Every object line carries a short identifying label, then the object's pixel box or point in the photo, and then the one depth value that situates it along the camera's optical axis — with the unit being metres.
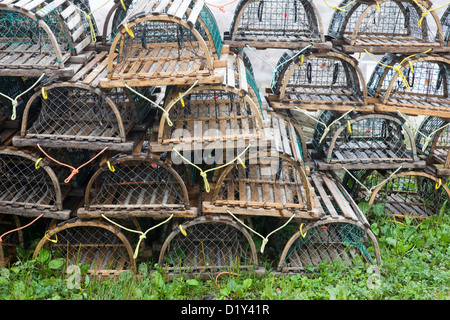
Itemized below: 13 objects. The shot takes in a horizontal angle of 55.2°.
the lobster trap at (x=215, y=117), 4.21
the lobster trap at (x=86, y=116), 4.28
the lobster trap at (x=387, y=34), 5.02
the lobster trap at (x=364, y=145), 5.36
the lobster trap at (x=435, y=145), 5.38
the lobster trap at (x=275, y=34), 5.03
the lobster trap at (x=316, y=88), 5.19
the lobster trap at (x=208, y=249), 4.51
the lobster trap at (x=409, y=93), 5.11
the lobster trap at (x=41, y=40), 4.18
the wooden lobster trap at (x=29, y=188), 4.44
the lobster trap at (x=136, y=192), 4.39
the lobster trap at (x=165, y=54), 3.89
